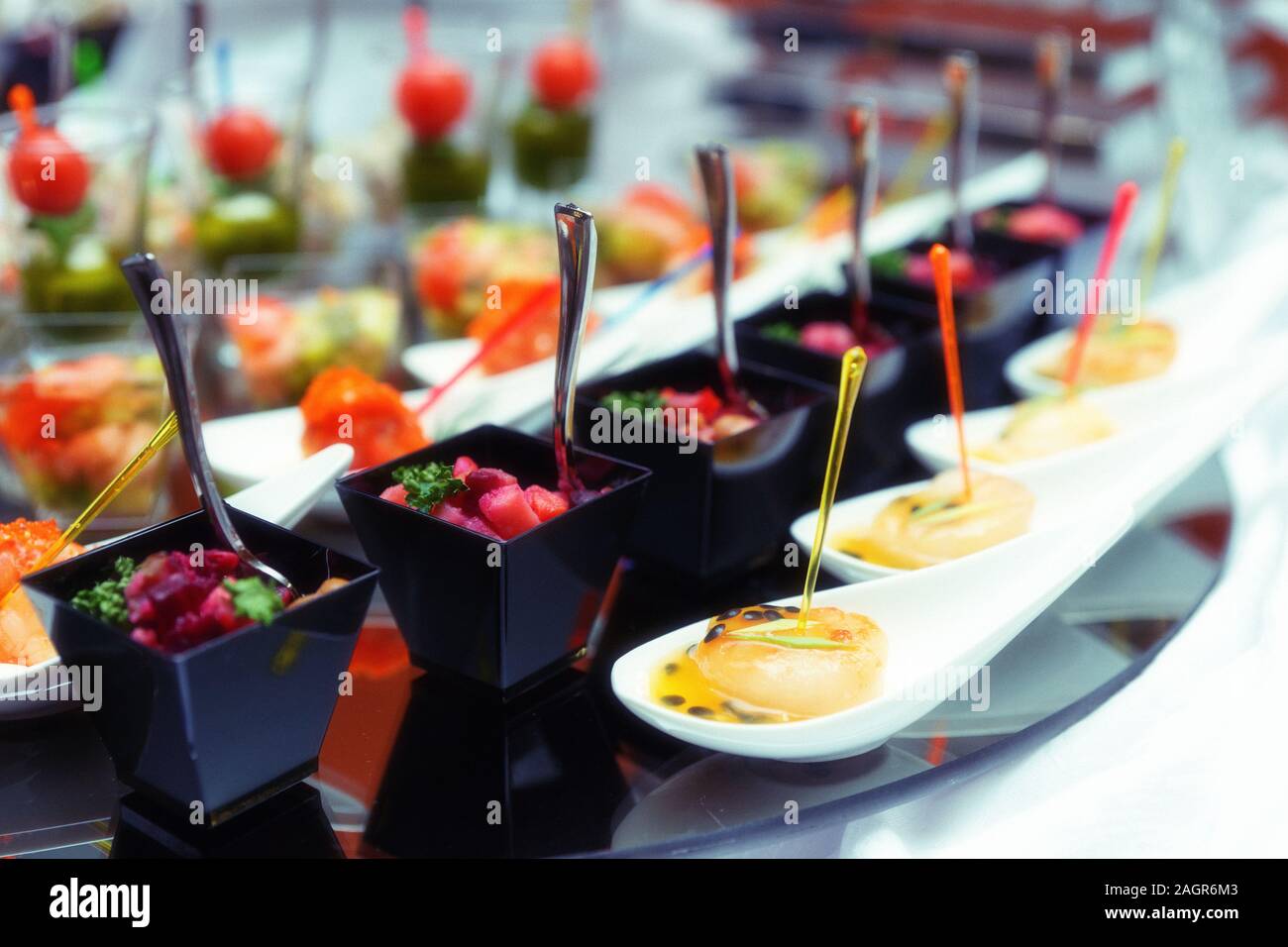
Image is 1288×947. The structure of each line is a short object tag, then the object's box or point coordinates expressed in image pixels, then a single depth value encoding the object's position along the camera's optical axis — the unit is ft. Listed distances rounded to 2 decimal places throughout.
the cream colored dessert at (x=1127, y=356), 1.67
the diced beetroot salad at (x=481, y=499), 1.13
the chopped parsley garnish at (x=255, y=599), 0.98
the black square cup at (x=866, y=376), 1.50
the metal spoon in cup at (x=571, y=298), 1.14
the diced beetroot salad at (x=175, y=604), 0.99
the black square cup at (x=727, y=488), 1.31
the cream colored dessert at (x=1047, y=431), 1.49
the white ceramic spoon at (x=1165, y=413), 1.46
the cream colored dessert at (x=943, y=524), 1.30
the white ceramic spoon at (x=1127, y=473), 1.39
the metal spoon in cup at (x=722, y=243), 1.34
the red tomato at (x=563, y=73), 2.27
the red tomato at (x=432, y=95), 2.10
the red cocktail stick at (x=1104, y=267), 1.56
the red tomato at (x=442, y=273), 1.75
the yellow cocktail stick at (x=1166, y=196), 1.66
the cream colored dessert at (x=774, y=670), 1.09
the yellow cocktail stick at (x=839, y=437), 1.12
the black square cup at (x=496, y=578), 1.12
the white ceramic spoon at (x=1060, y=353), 1.68
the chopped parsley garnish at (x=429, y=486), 1.15
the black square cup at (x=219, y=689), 0.97
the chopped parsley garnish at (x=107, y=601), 0.99
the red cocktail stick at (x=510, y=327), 1.48
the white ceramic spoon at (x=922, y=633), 1.06
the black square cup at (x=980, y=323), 1.61
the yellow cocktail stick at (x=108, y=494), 1.13
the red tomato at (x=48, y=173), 1.59
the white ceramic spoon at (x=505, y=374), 1.49
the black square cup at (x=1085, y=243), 1.96
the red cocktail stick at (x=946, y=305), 1.25
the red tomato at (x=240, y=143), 1.85
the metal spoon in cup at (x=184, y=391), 0.98
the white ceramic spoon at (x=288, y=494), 1.10
